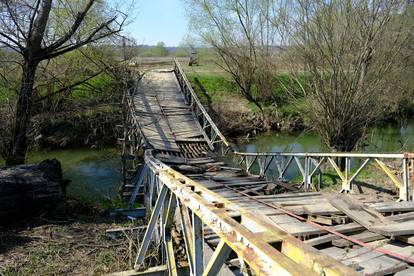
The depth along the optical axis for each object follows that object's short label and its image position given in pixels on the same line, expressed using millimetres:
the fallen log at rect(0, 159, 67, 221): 7418
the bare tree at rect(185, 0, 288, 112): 25812
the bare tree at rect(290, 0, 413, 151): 11273
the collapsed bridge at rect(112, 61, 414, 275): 2209
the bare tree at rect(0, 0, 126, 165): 10344
